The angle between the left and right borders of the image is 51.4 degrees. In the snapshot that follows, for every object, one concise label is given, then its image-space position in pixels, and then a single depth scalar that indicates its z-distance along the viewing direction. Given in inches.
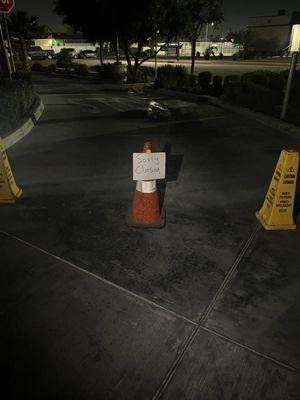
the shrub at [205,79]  638.5
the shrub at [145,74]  788.6
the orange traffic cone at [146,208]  158.1
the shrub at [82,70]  944.3
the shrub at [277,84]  495.8
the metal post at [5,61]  471.9
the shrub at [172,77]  658.8
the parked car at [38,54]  1655.9
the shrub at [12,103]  302.8
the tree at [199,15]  657.6
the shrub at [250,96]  409.7
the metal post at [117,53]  815.7
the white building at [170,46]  2627.5
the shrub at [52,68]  1051.7
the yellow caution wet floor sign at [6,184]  176.4
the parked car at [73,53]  2110.4
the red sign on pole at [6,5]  374.3
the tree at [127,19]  644.1
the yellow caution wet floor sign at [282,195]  150.9
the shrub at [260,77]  543.9
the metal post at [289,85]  333.7
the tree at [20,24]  1708.9
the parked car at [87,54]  2063.1
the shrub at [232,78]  581.3
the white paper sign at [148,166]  147.5
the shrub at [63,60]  1157.5
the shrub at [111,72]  835.4
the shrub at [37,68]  1130.7
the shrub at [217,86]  609.9
